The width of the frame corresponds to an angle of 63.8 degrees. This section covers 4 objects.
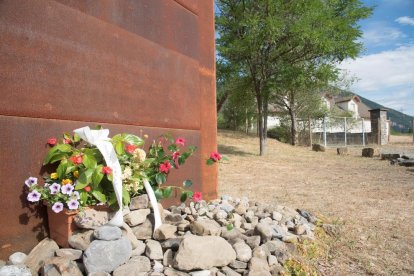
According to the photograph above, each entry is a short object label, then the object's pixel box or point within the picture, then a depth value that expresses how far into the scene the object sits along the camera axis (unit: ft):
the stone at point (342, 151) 46.92
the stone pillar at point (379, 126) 65.10
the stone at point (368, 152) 41.86
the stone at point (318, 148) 51.17
